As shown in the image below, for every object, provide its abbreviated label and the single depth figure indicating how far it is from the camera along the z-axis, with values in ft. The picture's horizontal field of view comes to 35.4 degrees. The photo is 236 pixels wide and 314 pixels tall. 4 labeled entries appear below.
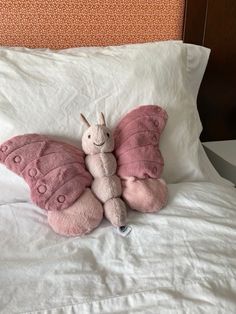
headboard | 4.14
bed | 2.48
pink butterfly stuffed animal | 3.04
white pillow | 3.45
